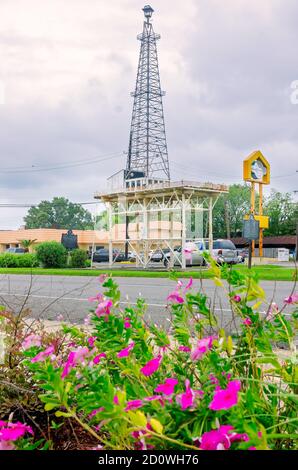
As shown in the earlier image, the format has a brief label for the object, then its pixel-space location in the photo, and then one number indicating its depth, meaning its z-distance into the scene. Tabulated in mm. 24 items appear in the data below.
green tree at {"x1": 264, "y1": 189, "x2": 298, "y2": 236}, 72000
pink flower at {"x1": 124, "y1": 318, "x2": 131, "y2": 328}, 2280
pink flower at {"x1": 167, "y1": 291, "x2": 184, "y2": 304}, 2279
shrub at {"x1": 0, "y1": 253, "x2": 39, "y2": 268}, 36906
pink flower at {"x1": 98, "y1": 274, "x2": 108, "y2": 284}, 2255
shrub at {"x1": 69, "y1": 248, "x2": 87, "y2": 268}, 36000
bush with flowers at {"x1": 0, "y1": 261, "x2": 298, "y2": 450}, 1356
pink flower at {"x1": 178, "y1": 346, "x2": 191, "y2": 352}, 2301
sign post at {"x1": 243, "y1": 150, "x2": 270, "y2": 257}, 34781
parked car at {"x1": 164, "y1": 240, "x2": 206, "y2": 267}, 32319
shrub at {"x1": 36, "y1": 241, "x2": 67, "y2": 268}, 35031
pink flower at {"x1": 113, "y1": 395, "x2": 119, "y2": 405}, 1341
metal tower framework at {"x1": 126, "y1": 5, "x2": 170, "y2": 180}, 63781
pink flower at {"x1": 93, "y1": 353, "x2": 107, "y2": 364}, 2068
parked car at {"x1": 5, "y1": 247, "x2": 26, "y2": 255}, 63525
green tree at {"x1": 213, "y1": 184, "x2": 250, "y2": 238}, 80188
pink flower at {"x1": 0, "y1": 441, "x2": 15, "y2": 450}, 1402
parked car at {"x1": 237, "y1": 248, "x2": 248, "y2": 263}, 58956
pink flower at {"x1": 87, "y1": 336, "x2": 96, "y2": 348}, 2438
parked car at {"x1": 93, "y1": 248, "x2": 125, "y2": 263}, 52531
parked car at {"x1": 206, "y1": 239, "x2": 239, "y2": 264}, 33300
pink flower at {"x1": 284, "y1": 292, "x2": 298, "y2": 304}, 2457
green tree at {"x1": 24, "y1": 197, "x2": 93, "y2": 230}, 99750
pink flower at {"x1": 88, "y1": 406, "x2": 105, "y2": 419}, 1543
